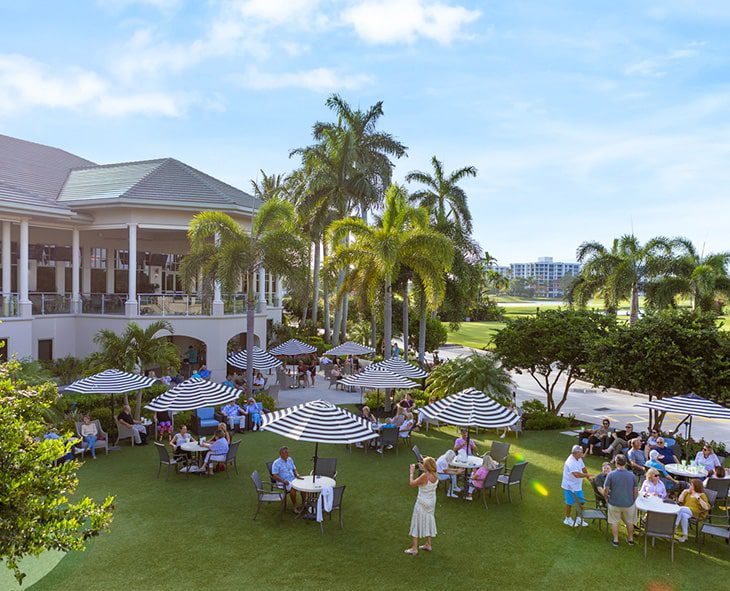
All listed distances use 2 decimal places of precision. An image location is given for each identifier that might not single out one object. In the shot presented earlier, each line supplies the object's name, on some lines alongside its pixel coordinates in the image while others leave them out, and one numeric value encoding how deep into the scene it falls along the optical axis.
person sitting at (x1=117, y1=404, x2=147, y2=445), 17.45
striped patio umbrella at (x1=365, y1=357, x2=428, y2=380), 21.50
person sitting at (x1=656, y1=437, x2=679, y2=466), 14.12
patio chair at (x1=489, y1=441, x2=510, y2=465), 14.92
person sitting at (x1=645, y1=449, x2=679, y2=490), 13.18
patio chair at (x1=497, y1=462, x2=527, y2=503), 13.03
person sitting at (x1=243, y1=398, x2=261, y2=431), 19.41
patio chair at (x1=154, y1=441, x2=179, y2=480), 14.07
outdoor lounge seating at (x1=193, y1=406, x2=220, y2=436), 18.22
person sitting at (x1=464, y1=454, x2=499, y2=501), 12.66
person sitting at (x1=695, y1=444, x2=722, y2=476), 13.48
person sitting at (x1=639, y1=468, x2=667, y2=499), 11.23
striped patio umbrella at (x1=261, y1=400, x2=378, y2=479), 11.83
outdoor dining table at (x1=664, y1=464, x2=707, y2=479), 13.08
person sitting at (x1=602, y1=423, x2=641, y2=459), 15.70
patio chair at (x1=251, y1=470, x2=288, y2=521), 11.78
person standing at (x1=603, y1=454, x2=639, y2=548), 10.59
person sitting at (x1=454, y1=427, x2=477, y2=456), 14.26
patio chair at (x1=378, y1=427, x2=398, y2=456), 16.66
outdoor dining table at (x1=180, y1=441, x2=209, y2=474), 14.47
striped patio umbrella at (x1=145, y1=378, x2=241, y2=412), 15.89
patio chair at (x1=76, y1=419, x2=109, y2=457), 16.34
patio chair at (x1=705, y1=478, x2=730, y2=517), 12.30
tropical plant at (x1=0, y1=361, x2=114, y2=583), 5.24
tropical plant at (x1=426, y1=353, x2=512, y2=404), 20.59
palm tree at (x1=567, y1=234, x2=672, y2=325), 35.78
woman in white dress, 9.95
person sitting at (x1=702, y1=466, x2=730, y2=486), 13.22
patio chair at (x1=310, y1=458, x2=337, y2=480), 13.13
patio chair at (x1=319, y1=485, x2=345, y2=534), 11.42
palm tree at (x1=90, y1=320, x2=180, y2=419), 19.77
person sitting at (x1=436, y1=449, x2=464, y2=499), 13.18
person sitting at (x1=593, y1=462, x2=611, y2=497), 11.55
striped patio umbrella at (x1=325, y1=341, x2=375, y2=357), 29.14
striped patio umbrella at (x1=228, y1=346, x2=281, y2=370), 24.79
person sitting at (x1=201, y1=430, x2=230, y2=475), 14.40
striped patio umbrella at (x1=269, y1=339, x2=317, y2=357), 29.40
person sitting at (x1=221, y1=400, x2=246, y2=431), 19.06
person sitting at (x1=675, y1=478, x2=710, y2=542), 10.91
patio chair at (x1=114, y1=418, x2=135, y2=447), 17.33
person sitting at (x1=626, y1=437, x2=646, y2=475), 13.68
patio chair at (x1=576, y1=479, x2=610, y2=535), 11.24
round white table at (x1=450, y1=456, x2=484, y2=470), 13.52
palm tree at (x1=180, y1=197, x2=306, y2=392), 23.05
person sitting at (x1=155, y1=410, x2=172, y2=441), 18.11
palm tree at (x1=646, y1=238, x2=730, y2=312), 35.28
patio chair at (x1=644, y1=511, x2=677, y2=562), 10.10
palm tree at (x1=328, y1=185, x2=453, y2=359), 24.97
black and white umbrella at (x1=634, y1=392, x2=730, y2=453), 14.54
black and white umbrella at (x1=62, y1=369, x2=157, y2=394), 16.23
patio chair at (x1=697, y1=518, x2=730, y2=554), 10.48
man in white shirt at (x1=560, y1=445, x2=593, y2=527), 11.46
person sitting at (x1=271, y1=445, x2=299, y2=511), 12.06
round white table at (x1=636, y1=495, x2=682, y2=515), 10.64
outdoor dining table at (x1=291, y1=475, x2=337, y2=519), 11.66
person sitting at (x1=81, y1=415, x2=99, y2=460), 16.08
